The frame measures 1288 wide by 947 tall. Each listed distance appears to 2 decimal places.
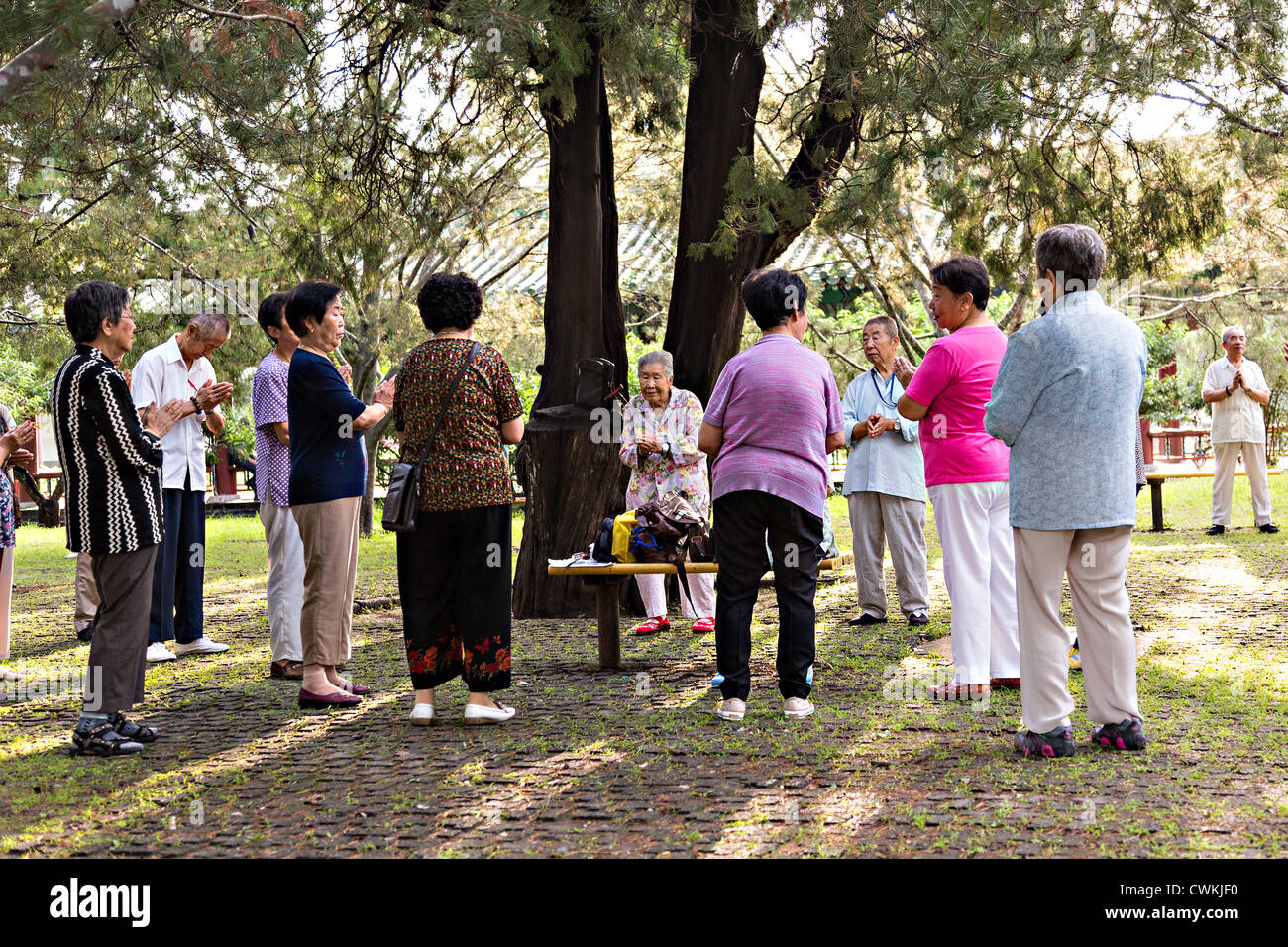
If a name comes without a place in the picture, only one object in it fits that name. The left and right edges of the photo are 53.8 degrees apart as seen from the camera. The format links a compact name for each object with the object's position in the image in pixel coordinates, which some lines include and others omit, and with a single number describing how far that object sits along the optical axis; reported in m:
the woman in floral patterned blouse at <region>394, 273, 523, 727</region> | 5.53
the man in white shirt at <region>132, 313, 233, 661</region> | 7.66
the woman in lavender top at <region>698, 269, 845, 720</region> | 5.56
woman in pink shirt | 5.72
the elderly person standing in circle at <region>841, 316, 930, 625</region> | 8.38
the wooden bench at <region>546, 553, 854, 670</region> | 6.67
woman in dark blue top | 5.91
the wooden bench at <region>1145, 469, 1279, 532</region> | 14.56
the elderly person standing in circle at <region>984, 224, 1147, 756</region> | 4.77
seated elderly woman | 7.68
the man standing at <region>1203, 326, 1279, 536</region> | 13.58
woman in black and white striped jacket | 5.30
